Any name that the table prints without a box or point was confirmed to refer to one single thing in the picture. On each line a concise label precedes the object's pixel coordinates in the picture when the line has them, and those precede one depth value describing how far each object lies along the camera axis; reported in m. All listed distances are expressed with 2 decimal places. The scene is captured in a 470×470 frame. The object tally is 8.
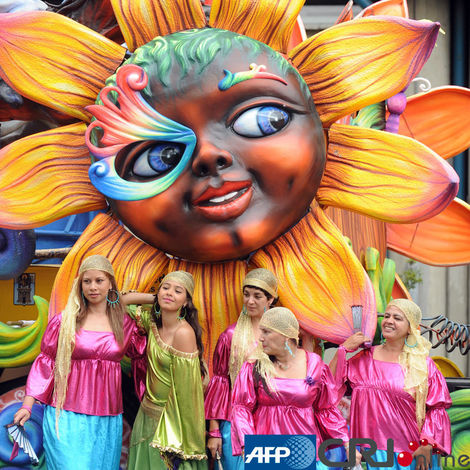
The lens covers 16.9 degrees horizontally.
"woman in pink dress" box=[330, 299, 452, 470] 8.03
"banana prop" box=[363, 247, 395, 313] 10.41
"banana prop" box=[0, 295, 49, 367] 9.30
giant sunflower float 8.84
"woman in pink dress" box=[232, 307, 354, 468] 7.16
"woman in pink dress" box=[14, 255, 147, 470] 7.80
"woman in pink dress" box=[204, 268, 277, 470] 8.11
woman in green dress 7.64
